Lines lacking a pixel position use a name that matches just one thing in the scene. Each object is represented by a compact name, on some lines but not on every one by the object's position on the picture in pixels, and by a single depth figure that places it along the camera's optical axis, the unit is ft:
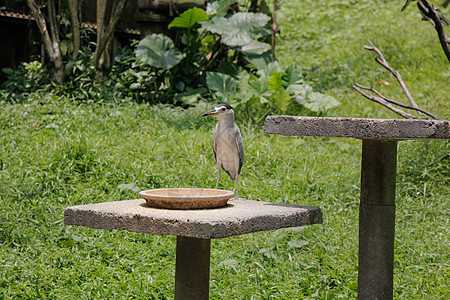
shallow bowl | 15.06
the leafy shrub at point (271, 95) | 42.57
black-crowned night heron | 18.20
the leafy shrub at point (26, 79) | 44.78
